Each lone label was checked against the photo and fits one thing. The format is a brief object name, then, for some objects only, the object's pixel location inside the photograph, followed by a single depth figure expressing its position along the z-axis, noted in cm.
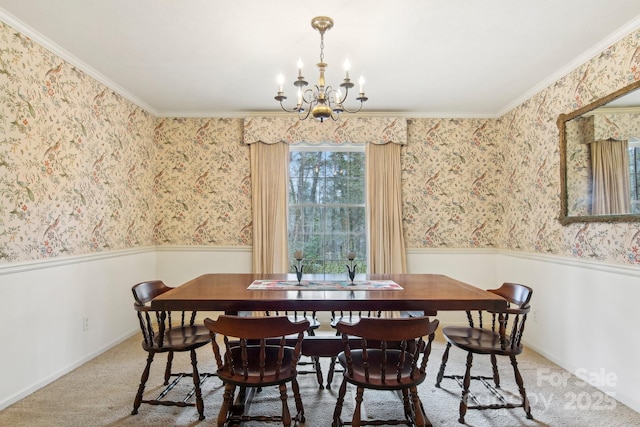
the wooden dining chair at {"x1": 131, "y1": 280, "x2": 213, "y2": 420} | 235
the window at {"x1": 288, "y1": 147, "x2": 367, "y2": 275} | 461
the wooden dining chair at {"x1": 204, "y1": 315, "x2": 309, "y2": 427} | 187
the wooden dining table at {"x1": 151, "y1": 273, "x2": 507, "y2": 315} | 215
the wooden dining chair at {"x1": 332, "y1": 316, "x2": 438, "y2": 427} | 183
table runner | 250
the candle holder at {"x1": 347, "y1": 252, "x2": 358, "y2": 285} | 270
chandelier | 240
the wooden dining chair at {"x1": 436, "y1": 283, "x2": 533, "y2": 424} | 232
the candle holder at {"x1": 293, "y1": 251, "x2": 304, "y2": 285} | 270
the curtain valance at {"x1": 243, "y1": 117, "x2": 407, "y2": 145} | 445
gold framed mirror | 252
